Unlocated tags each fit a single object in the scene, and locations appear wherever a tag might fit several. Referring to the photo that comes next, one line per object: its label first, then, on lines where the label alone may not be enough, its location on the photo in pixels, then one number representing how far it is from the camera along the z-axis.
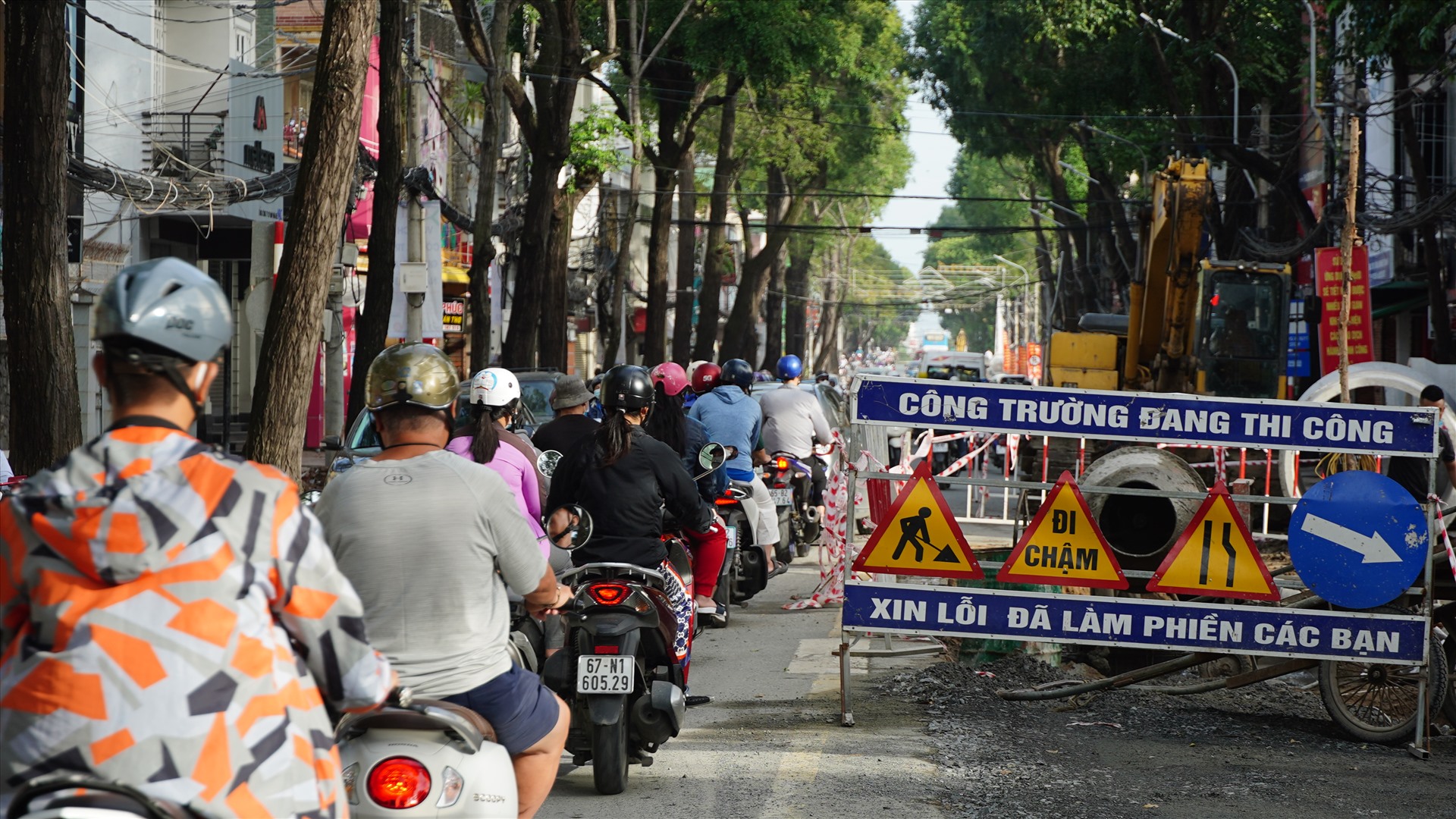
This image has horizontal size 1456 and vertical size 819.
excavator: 36.06
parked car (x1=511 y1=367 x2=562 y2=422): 33.94
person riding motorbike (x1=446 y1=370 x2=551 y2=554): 14.12
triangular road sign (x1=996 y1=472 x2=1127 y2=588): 15.18
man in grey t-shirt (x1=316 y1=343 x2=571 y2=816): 7.75
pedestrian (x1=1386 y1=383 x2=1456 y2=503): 23.31
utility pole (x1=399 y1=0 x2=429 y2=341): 41.44
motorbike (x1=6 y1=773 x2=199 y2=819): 5.02
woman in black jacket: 13.19
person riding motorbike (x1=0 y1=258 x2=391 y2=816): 5.11
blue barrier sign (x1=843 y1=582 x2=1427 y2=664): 15.02
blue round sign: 15.02
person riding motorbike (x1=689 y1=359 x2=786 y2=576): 23.47
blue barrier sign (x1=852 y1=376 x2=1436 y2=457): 14.93
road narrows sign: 15.12
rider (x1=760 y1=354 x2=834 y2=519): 28.78
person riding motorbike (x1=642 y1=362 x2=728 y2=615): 19.56
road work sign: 15.33
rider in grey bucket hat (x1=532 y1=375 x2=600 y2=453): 17.28
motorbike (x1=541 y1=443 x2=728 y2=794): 11.85
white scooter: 7.20
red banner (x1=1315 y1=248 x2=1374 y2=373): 42.31
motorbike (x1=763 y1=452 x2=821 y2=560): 26.19
